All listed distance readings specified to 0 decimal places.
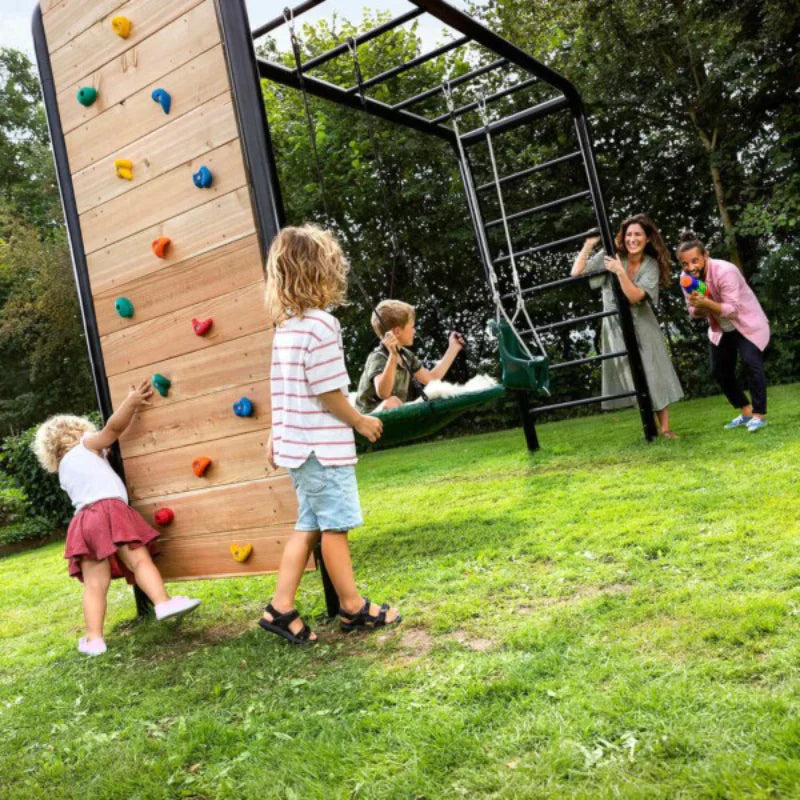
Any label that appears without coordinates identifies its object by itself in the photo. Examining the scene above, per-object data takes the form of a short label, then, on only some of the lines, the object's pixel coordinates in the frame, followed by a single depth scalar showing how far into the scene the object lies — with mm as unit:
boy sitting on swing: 4463
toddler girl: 3643
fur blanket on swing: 4453
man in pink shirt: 5930
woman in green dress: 6109
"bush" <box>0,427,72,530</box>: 9438
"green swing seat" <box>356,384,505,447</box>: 4148
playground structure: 3484
